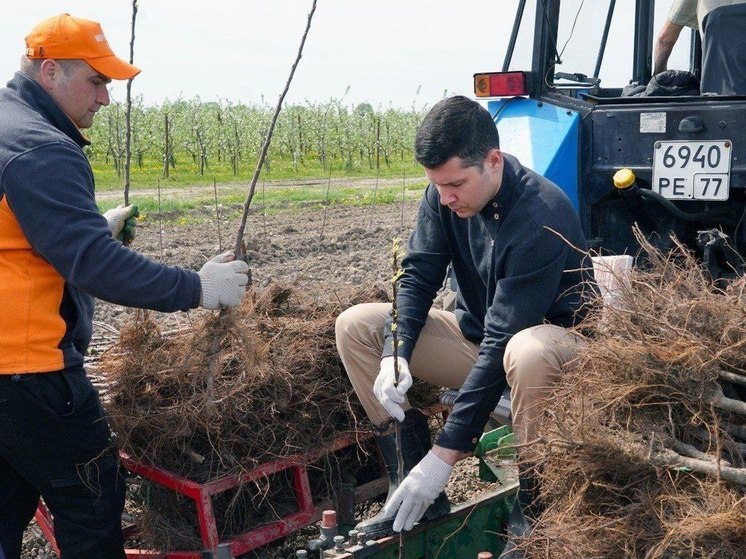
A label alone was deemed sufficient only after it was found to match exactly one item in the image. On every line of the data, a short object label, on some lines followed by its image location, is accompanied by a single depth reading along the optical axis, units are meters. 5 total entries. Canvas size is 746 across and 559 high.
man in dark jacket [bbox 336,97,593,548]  2.73
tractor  3.53
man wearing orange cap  2.66
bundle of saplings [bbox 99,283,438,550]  3.02
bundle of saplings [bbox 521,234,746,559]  1.88
